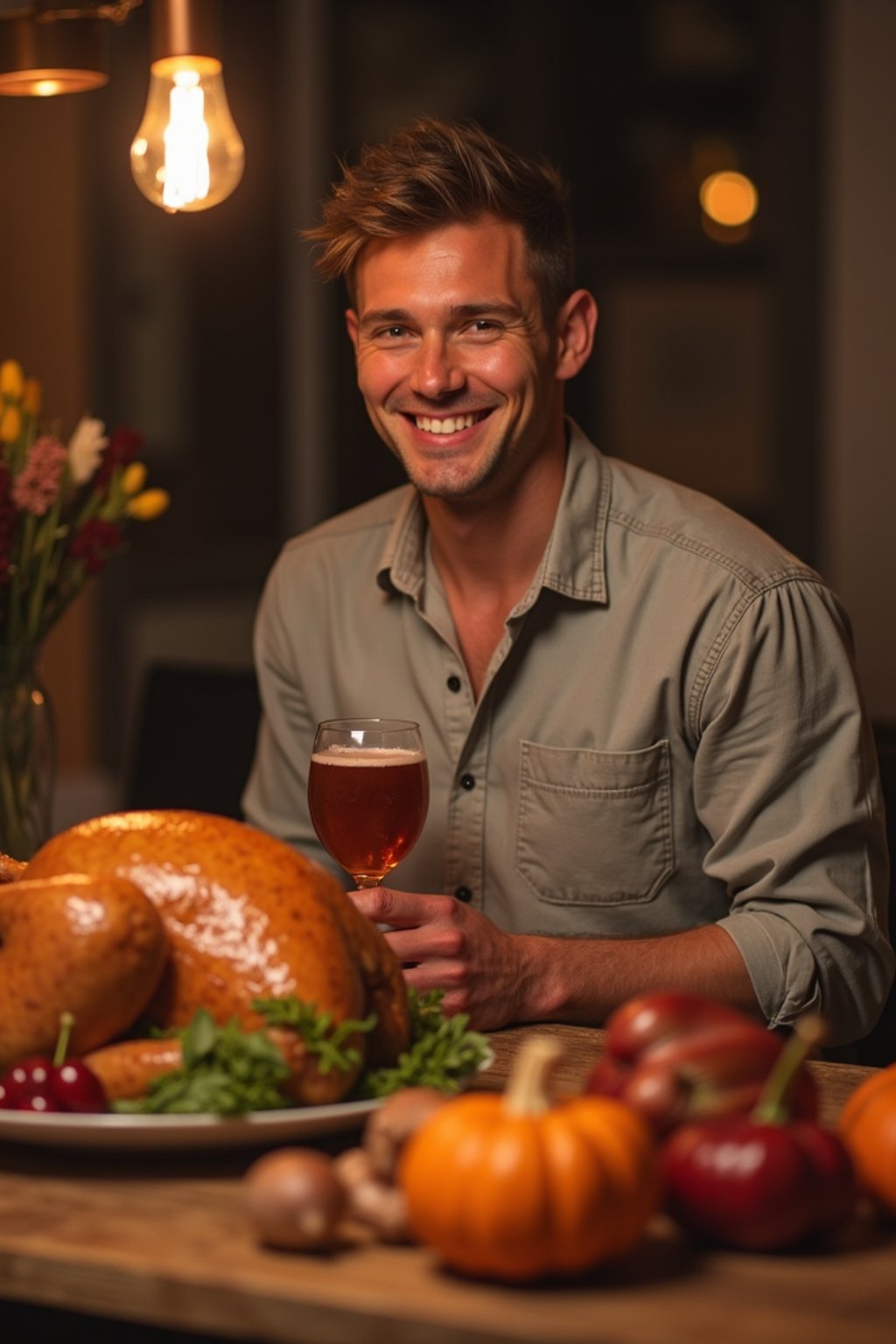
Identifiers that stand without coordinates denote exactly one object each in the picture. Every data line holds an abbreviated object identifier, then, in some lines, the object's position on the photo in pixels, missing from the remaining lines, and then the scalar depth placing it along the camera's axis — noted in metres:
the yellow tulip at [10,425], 2.27
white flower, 2.28
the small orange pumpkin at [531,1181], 1.39
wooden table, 1.39
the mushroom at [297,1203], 1.49
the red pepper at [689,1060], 1.52
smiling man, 2.11
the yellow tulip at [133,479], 2.31
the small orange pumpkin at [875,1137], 1.57
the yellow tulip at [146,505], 2.34
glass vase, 2.28
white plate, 1.62
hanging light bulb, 2.03
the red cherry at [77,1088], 1.63
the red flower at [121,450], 2.32
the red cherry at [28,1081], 1.64
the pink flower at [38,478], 2.25
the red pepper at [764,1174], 1.45
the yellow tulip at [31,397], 2.31
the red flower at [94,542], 2.28
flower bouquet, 2.26
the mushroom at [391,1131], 1.56
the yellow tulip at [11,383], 2.29
